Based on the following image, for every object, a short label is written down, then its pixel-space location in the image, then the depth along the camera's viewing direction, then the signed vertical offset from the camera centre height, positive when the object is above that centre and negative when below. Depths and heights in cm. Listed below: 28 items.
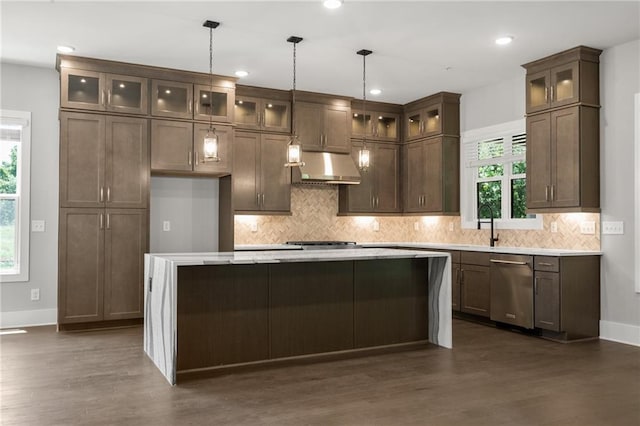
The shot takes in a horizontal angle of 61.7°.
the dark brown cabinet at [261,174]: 688 +59
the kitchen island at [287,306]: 401 -73
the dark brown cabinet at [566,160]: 533 +61
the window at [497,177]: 642 +54
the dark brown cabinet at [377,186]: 766 +47
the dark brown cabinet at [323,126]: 721 +127
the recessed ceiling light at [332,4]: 421 +171
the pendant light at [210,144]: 438 +61
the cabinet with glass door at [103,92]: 569 +139
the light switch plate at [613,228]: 522 -9
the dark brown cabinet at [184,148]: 608 +82
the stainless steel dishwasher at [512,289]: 543 -74
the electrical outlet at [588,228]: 546 -9
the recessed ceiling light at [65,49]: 538 +173
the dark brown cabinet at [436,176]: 724 +60
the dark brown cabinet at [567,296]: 515 -76
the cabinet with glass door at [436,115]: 725 +145
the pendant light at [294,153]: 451 +56
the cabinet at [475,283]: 596 -74
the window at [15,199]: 595 +22
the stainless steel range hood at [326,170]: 707 +66
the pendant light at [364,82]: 498 +160
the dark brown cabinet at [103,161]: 569 +63
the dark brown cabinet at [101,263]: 567 -48
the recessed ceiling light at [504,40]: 504 +170
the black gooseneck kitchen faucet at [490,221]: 652 -3
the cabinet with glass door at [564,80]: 534 +145
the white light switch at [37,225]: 602 -8
